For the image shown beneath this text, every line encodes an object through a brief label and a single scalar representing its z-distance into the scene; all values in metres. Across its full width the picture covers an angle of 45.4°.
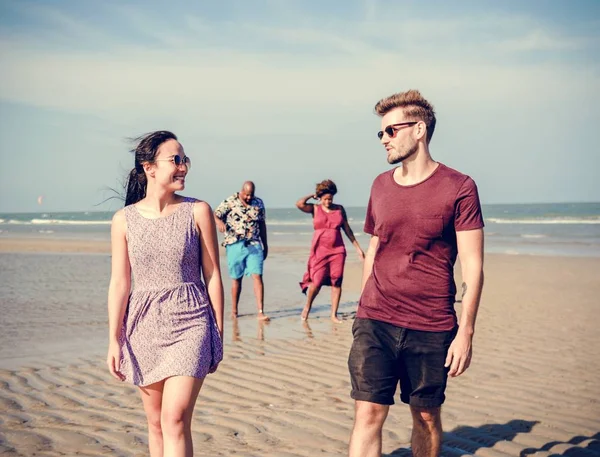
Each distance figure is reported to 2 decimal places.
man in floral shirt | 10.49
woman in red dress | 10.38
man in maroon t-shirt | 3.63
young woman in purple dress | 3.49
